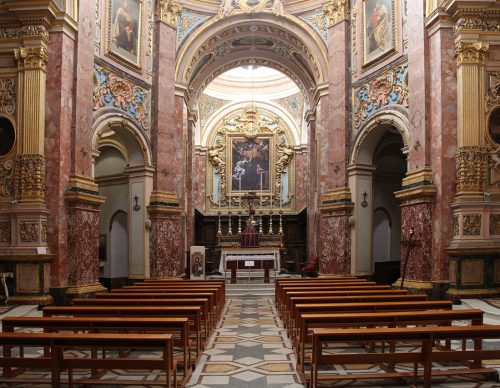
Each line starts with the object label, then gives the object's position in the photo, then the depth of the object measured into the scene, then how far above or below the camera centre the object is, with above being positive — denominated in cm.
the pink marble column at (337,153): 1642 +229
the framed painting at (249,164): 2777 +315
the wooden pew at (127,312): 593 -99
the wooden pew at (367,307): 610 -97
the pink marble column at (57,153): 1144 +152
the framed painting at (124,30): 1445 +547
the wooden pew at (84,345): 430 -101
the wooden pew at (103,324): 497 -96
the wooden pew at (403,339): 443 -104
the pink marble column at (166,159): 1620 +204
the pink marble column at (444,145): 1141 +174
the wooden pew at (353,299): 707 -101
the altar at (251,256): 1670 -104
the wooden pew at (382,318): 520 -94
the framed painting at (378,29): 1452 +559
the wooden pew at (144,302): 686 -102
